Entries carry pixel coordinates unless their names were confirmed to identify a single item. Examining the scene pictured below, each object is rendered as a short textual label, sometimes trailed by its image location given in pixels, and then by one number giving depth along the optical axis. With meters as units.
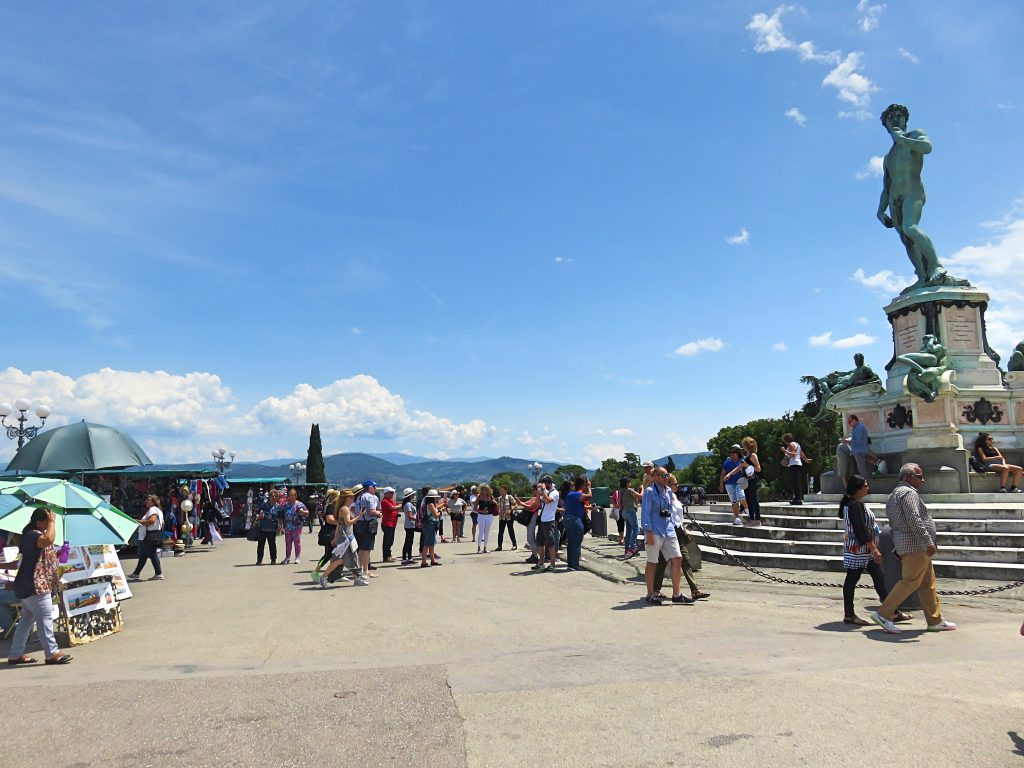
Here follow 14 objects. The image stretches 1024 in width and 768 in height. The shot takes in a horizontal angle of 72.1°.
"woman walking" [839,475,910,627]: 7.47
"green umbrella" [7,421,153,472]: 16.58
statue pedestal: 14.21
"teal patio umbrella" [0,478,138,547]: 7.73
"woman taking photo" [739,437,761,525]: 12.66
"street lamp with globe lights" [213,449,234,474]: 32.53
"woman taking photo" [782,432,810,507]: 13.71
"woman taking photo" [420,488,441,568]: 13.90
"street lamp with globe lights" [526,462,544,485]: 30.43
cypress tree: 65.19
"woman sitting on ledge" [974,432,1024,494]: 13.49
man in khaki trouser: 6.70
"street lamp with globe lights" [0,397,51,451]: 17.86
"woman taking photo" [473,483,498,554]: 16.91
